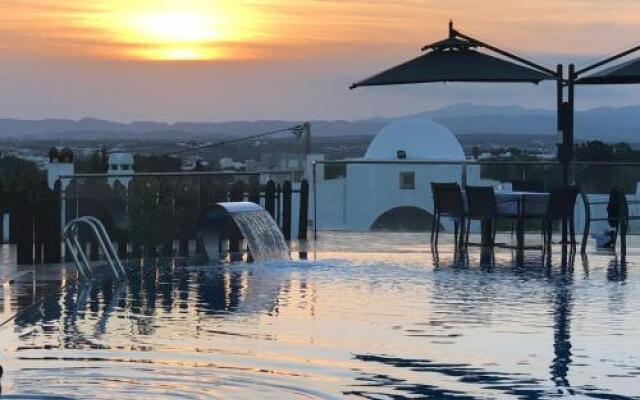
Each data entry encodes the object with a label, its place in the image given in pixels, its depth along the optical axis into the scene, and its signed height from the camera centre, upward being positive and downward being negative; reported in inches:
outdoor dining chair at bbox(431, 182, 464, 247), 625.6 -13.2
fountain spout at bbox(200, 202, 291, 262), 533.3 -22.9
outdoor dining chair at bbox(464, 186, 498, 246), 615.9 -12.8
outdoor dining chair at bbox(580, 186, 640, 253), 600.7 -17.7
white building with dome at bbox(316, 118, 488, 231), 726.5 -9.2
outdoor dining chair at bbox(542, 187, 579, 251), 606.9 -13.5
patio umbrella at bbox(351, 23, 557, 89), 671.8 +59.3
